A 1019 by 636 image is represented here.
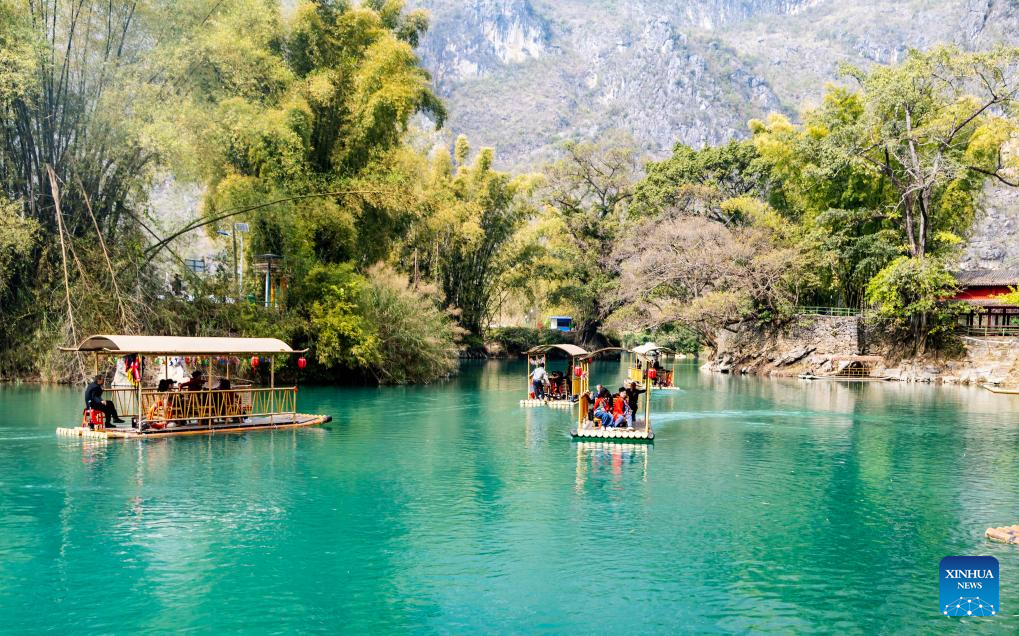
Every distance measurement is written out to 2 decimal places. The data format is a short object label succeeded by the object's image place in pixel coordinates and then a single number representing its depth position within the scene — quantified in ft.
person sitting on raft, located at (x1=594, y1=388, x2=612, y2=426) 77.97
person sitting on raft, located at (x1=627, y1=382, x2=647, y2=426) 80.71
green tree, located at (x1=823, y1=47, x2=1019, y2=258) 147.13
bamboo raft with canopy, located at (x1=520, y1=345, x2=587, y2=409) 105.91
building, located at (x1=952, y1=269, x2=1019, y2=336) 163.84
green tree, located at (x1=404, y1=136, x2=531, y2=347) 195.42
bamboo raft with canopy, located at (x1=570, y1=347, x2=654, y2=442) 75.56
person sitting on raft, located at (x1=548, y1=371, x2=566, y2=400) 111.24
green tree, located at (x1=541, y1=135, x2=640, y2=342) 215.10
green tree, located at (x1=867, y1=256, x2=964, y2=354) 156.15
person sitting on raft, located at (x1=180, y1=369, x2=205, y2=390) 77.89
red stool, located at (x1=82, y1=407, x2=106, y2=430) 71.61
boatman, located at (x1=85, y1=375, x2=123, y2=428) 70.90
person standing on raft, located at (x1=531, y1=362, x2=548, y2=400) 111.04
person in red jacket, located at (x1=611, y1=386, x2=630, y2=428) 78.64
